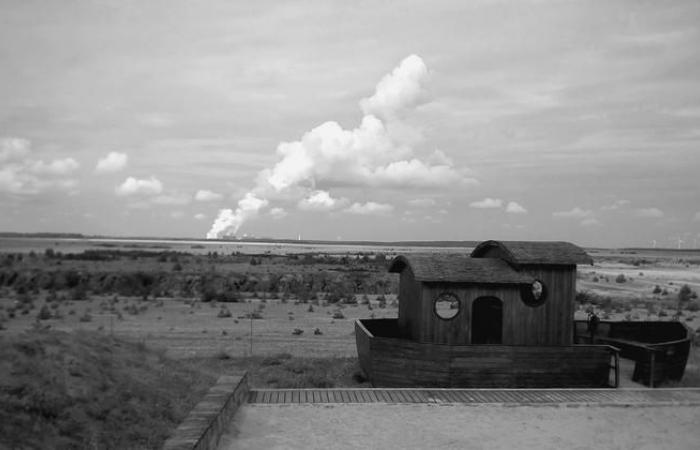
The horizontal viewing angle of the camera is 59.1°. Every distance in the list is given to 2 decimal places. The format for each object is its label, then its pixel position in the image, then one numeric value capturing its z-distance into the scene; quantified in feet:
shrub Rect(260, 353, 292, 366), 54.54
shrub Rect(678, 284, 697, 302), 128.32
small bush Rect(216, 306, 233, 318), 90.22
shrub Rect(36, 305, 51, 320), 82.48
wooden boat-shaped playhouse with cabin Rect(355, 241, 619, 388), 41.42
